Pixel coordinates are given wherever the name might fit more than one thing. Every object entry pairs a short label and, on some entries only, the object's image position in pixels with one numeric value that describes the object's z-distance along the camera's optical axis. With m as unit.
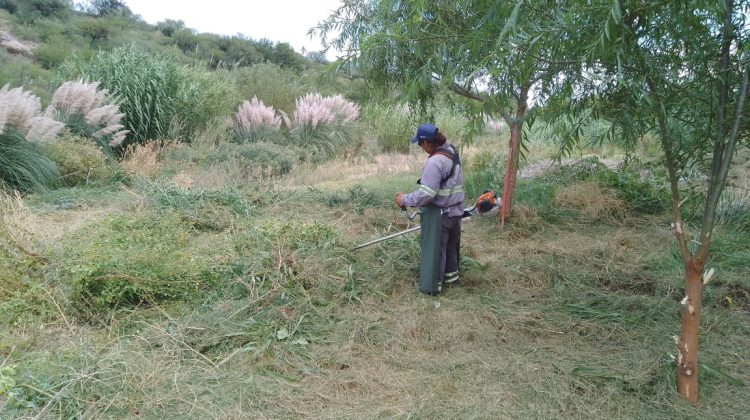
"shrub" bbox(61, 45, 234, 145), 10.52
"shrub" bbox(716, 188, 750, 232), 6.62
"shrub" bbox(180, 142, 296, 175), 9.42
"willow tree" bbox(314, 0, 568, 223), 2.65
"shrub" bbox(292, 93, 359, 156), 12.38
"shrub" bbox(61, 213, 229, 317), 3.97
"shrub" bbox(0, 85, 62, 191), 7.34
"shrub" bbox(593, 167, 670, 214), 7.68
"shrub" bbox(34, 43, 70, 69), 22.69
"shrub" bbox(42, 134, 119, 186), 8.02
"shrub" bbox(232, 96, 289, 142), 11.70
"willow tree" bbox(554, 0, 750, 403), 2.48
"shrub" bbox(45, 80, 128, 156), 8.93
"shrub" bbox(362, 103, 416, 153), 13.71
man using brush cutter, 4.45
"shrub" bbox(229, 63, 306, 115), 14.29
